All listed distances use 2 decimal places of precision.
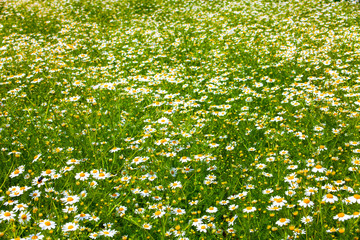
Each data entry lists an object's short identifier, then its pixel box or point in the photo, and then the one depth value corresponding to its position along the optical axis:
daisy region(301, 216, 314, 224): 2.43
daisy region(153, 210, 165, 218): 2.67
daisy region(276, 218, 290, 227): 2.42
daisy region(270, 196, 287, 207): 2.64
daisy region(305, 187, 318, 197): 2.62
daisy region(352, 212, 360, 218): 2.35
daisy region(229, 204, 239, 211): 2.82
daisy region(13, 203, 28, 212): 2.72
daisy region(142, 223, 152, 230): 2.63
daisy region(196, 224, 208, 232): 2.58
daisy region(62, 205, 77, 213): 2.68
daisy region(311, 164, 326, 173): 2.97
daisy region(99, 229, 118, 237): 2.50
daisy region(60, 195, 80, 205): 2.73
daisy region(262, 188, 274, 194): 2.96
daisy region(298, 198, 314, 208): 2.51
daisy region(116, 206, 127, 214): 2.88
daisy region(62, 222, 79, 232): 2.42
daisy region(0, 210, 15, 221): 2.54
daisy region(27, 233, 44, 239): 2.38
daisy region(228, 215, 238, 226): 2.64
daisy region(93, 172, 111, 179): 3.06
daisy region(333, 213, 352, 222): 2.29
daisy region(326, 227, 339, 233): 2.26
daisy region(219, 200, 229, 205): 2.98
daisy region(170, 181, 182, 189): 3.10
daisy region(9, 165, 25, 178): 3.18
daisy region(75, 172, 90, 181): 3.09
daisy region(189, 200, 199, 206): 2.97
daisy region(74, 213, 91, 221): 2.61
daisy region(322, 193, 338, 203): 2.51
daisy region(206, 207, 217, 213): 2.79
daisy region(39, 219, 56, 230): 2.45
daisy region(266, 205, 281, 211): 2.62
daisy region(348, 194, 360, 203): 2.47
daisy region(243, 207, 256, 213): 2.65
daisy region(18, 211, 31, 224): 2.45
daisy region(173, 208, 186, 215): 2.81
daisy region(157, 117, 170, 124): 4.15
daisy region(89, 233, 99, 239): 2.50
